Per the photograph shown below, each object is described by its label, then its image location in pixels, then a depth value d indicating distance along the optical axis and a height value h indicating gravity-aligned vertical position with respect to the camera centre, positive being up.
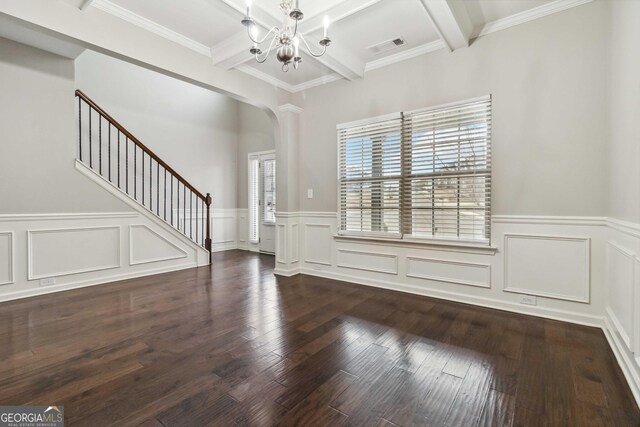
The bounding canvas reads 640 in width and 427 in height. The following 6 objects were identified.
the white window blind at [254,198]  6.77 +0.32
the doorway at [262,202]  6.50 +0.23
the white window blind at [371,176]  3.62 +0.46
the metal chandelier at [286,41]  1.95 +1.27
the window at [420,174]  3.06 +0.44
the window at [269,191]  6.51 +0.46
